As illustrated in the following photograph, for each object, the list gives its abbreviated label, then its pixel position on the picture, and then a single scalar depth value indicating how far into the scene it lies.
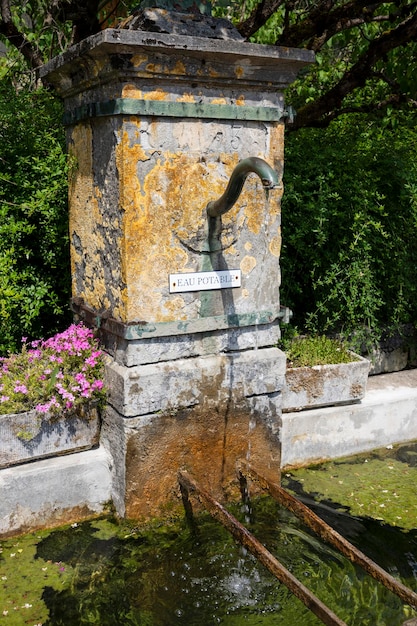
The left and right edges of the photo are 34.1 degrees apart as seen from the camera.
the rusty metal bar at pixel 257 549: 2.51
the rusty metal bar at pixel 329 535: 2.63
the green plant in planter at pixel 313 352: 4.32
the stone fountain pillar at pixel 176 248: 3.14
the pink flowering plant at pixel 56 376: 3.33
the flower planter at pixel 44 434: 3.24
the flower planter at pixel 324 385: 4.14
